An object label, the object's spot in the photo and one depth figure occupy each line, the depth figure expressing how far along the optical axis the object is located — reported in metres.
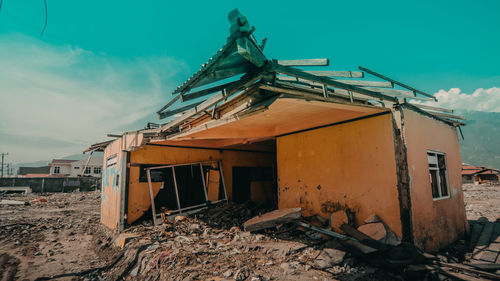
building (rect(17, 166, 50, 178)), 45.62
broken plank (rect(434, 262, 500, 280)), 3.44
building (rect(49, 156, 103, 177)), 44.47
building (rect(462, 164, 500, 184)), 30.12
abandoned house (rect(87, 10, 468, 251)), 2.97
